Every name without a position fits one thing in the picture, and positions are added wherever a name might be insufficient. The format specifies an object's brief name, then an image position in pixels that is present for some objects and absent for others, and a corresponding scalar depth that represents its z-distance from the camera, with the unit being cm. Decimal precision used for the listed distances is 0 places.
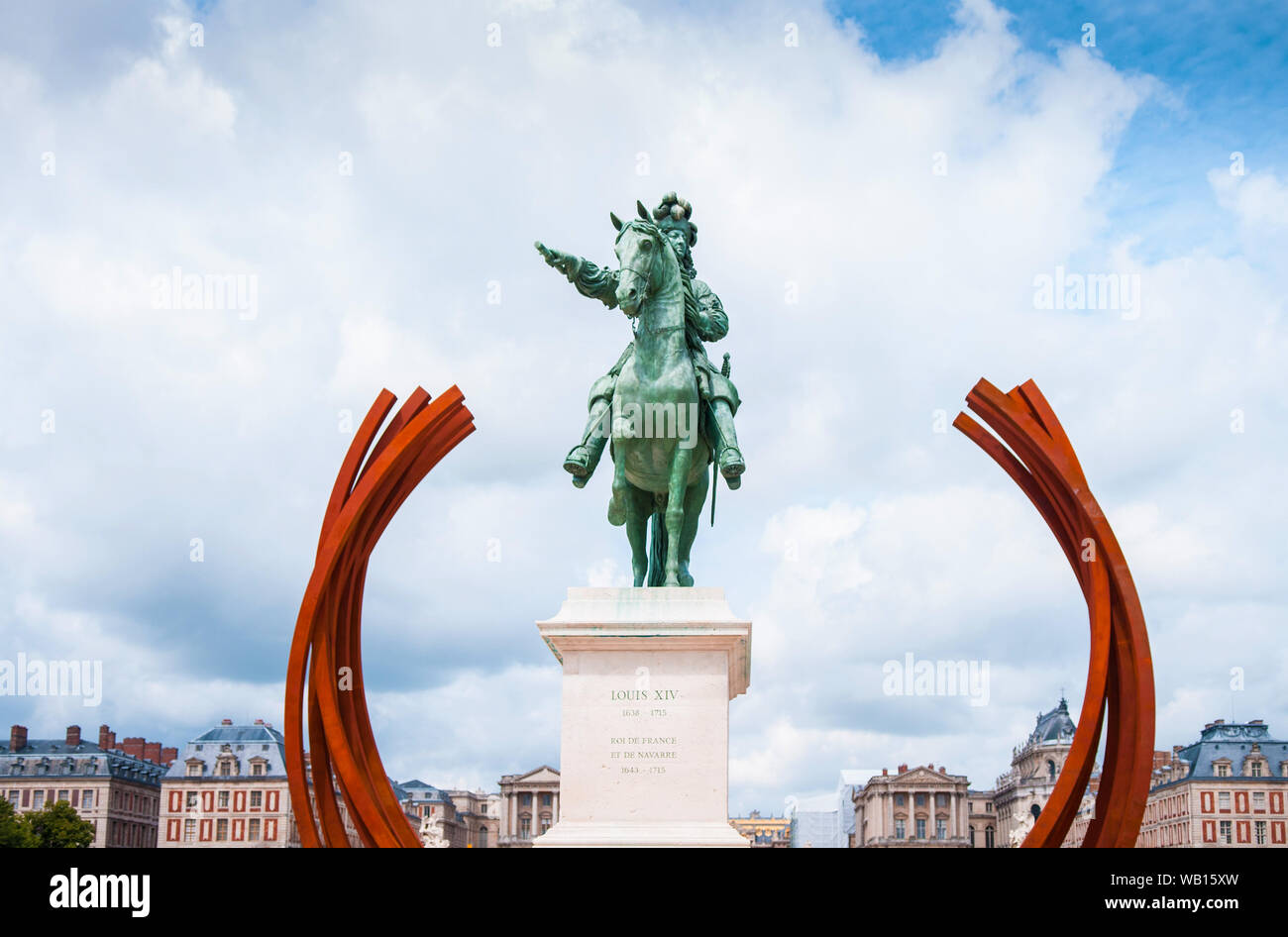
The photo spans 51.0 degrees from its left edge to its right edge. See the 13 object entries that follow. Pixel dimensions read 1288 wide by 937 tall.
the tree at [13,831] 6544
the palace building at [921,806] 14688
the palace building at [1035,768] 13650
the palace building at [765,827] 12188
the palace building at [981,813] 15675
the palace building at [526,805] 11500
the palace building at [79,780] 10175
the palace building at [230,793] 10019
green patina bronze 1527
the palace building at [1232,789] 10038
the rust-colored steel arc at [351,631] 1432
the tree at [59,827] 7212
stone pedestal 1405
